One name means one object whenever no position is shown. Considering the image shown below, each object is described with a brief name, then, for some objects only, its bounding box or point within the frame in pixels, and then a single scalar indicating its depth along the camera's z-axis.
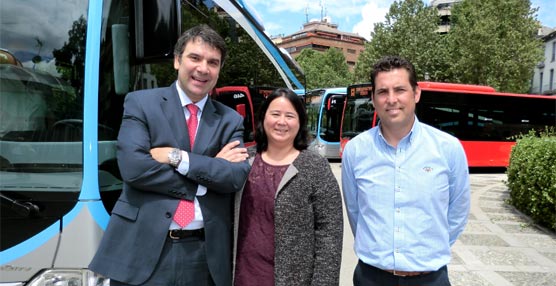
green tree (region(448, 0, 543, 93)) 22.78
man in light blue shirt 2.12
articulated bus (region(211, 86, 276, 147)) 4.41
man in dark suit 2.02
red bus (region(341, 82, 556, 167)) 14.16
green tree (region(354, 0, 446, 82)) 27.73
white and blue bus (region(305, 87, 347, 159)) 17.70
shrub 6.79
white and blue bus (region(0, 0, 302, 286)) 2.09
